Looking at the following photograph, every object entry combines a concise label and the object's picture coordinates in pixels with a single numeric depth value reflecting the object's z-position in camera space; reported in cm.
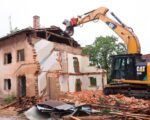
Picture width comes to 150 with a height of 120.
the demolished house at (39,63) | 2275
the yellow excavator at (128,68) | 1809
